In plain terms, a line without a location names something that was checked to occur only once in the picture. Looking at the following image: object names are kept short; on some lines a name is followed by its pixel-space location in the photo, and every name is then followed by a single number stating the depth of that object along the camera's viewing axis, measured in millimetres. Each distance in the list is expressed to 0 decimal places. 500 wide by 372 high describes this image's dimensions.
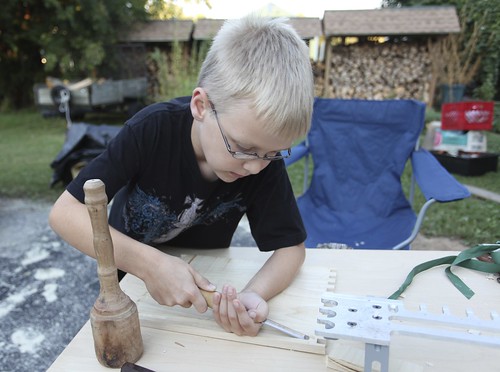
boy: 852
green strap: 991
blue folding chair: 2195
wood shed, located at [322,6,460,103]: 6738
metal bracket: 584
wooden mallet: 653
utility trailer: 7129
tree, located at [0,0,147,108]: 7715
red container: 3832
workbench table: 719
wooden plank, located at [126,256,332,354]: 786
